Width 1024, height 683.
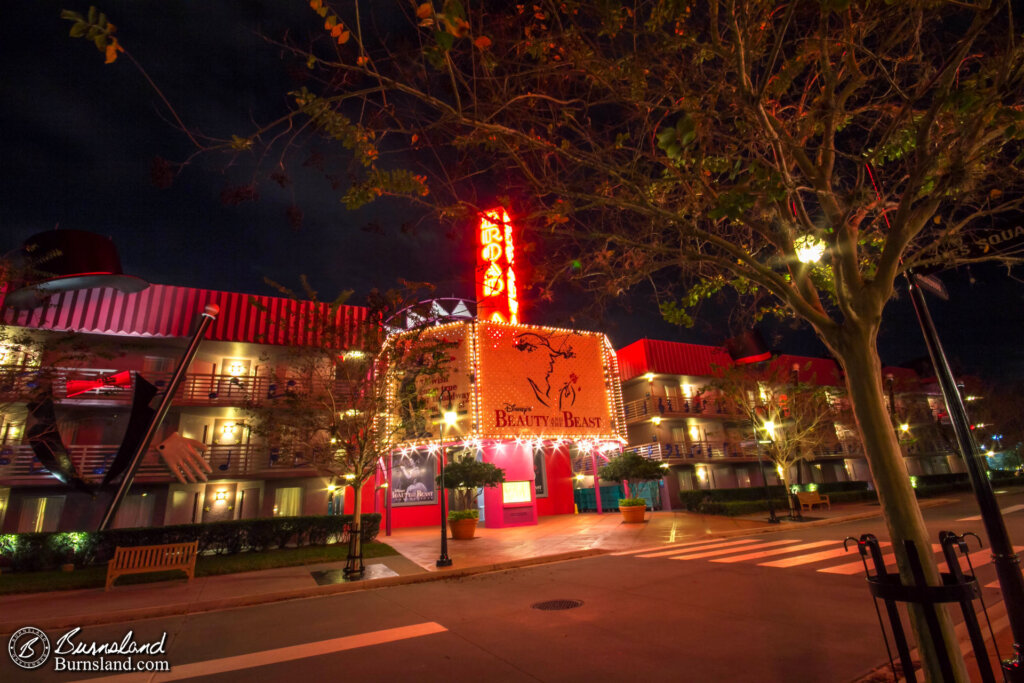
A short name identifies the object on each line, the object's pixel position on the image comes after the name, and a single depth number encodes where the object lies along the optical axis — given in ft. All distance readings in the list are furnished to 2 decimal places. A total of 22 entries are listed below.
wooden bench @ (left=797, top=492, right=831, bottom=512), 79.41
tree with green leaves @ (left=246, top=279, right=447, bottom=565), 43.78
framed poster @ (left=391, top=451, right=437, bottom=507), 89.76
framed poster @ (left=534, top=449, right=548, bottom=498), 98.27
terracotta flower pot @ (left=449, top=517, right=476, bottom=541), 62.39
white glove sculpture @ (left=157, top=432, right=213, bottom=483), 58.70
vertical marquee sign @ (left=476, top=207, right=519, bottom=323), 85.71
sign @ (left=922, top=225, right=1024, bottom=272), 14.64
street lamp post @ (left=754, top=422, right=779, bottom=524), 64.39
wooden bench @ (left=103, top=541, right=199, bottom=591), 36.22
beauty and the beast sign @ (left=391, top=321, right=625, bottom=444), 75.46
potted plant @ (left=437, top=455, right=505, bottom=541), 62.54
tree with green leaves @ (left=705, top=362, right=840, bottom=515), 73.92
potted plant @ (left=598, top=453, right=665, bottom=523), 72.49
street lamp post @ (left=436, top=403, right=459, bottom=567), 41.37
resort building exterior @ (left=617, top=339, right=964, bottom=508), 102.12
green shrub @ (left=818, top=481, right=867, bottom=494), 105.29
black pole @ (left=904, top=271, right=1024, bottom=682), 12.94
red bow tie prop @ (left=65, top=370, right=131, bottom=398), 58.65
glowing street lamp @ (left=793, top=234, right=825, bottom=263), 15.08
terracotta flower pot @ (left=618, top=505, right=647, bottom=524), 72.33
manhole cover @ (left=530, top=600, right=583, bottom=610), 24.95
